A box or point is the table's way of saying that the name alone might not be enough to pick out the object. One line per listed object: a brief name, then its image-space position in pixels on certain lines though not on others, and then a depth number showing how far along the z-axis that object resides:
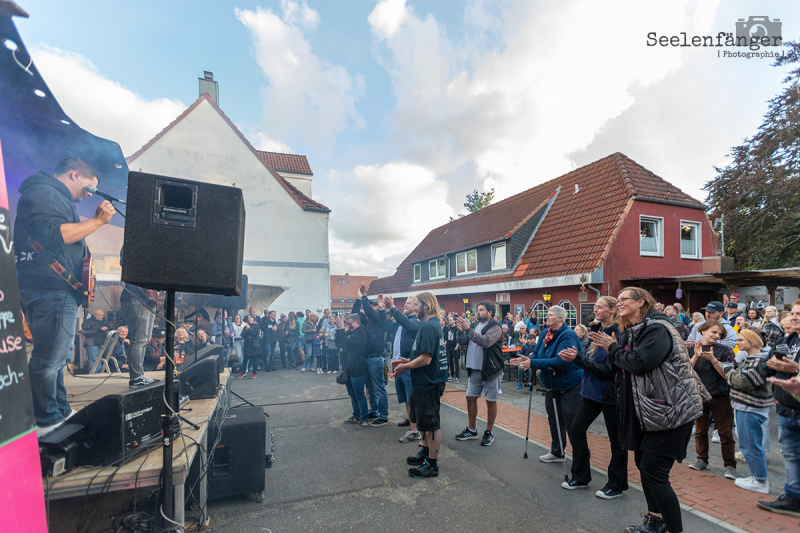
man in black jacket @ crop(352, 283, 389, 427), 6.20
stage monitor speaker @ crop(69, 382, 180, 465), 2.67
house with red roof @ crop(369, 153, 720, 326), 12.83
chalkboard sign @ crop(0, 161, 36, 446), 1.97
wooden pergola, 10.21
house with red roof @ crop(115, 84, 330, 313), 15.33
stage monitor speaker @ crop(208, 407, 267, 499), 3.63
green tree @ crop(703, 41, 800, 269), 15.51
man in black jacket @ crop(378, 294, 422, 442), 5.28
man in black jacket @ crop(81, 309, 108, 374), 8.42
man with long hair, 4.15
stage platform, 2.44
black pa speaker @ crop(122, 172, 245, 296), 2.57
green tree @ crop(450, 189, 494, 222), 35.09
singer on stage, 3.16
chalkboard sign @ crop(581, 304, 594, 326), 12.18
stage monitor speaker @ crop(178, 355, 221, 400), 4.52
